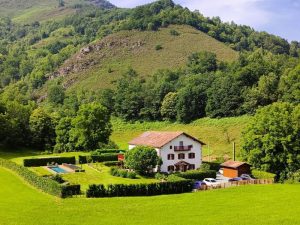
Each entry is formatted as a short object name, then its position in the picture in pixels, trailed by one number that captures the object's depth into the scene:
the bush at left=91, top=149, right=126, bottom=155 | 86.06
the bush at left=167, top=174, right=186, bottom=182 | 62.66
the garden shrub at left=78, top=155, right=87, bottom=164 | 81.75
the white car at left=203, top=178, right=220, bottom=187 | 65.71
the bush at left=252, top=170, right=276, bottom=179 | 67.39
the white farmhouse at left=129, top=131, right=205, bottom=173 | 75.62
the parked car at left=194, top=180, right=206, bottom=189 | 61.59
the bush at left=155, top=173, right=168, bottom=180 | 68.56
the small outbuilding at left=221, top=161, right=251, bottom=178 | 73.19
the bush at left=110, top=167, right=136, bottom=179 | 68.38
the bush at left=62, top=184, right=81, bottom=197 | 54.13
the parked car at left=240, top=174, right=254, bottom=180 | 68.89
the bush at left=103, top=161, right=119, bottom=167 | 78.12
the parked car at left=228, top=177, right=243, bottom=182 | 67.45
